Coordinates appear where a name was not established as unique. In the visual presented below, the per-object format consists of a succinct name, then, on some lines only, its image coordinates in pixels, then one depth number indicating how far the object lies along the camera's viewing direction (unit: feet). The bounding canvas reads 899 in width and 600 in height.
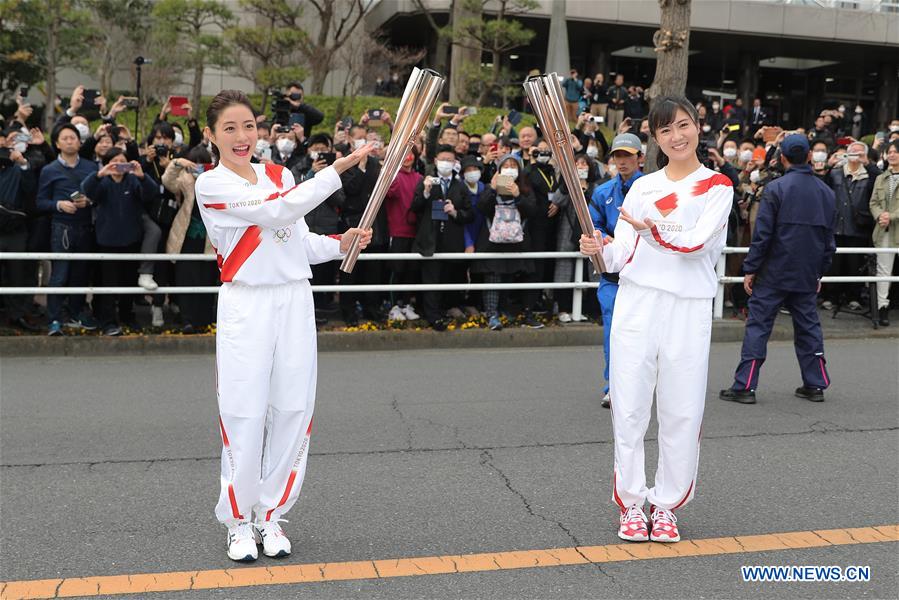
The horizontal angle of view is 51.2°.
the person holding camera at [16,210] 26.73
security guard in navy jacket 21.50
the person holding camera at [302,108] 32.35
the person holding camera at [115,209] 26.45
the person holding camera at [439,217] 28.50
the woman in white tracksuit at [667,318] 12.71
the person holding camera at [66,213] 26.84
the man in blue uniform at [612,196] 19.31
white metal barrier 26.11
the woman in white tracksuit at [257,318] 11.85
